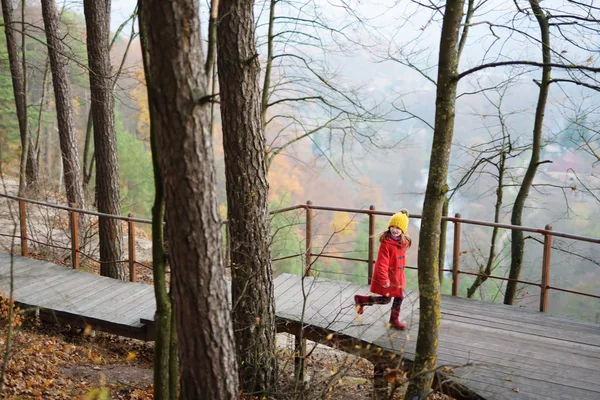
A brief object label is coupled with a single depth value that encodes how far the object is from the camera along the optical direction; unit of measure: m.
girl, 5.91
